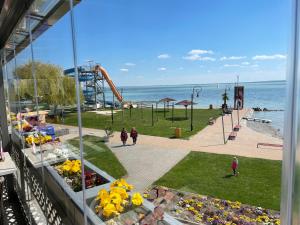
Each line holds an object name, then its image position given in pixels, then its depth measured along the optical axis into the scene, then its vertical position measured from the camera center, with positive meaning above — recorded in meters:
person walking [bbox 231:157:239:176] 14.17 -5.02
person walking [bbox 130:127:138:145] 21.81 -4.24
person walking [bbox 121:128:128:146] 21.27 -4.29
